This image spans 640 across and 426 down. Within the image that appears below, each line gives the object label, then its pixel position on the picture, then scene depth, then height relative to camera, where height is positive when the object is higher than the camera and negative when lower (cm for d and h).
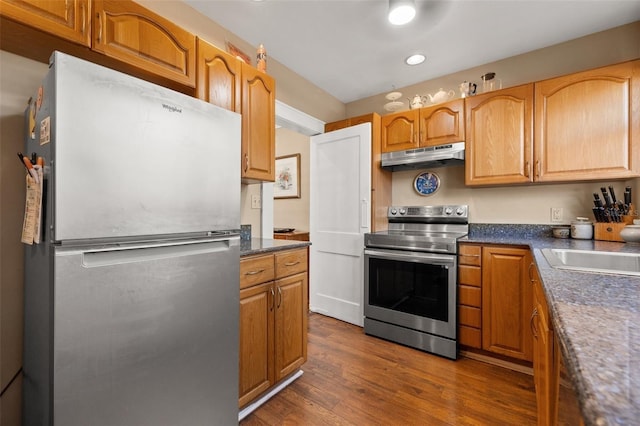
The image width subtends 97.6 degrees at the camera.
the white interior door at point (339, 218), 282 -5
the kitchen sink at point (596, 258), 140 -24
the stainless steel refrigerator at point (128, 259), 89 -17
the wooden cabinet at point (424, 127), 250 +82
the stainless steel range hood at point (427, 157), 248 +53
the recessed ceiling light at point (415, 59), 252 +142
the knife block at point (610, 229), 197 -11
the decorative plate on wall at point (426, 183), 289 +32
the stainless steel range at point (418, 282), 222 -58
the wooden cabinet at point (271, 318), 155 -64
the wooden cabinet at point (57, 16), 102 +76
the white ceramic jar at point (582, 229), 209 -12
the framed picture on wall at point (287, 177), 414 +55
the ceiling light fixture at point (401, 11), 175 +129
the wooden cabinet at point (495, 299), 201 -64
